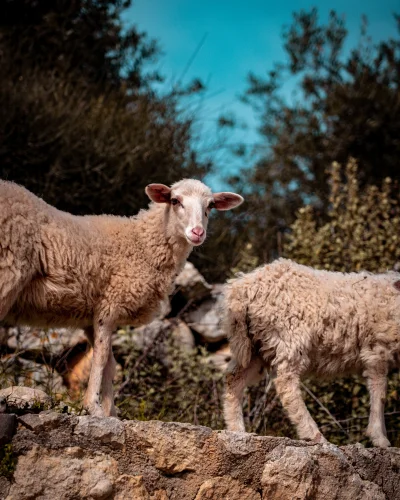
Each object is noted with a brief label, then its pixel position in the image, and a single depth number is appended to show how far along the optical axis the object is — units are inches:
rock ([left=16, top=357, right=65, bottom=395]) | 471.9
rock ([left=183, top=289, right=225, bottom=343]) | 625.3
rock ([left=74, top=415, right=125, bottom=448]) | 293.0
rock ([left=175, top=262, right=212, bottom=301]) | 628.7
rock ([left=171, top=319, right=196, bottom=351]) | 604.7
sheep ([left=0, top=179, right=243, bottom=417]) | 338.6
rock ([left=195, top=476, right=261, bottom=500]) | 305.4
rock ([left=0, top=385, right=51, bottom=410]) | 315.2
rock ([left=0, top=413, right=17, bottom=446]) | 277.4
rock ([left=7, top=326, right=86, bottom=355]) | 538.4
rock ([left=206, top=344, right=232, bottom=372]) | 599.8
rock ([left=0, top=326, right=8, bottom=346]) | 549.8
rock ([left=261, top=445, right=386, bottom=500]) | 315.9
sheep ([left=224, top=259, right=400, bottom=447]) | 391.9
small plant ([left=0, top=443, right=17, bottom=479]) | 275.6
